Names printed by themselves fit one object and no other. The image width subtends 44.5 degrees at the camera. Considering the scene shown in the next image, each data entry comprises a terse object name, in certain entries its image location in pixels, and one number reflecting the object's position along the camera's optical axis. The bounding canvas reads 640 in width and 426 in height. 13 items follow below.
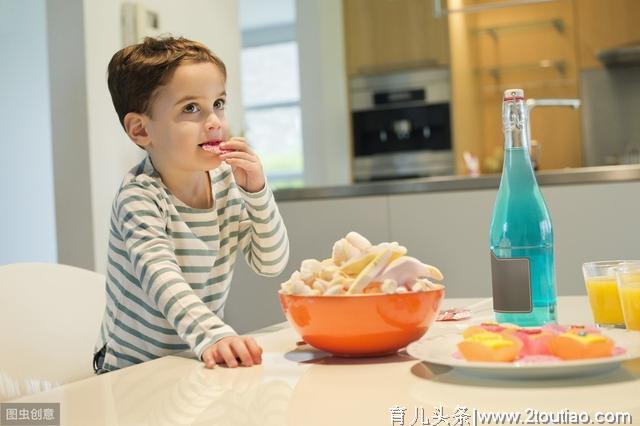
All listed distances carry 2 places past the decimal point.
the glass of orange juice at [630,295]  0.92
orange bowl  0.84
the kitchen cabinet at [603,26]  5.44
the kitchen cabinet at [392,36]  5.57
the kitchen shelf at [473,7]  3.26
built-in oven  5.53
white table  0.61
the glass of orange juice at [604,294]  1.01
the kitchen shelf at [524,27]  5.61
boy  1.26
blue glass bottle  0.94
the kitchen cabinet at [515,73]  5.59
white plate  0.66
